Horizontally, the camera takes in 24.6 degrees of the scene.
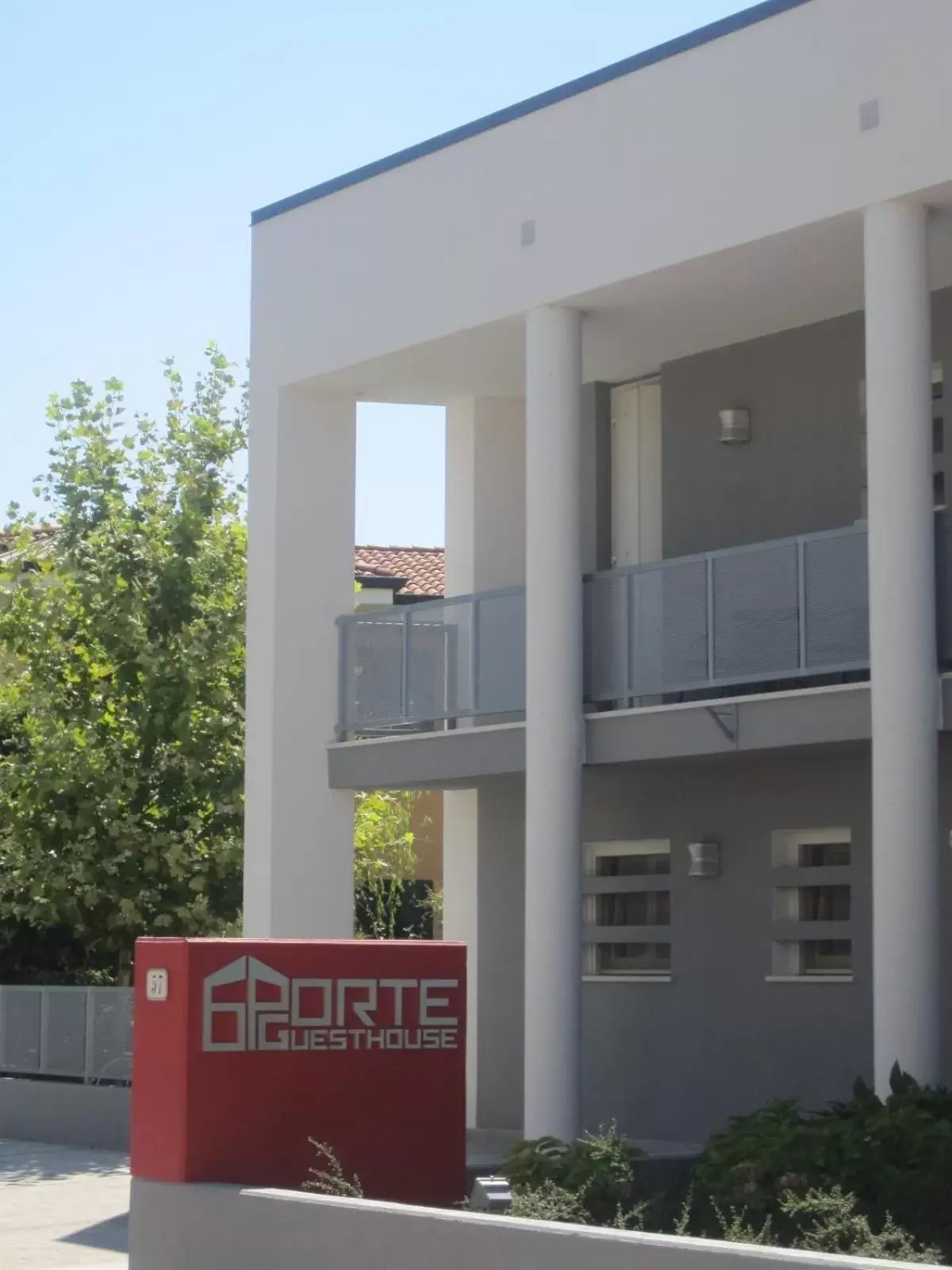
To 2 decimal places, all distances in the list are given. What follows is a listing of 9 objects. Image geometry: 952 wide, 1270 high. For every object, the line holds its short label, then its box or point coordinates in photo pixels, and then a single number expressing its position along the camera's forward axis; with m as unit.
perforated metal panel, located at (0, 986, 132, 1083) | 22.48
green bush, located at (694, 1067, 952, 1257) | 12.44
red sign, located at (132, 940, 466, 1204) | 13.17
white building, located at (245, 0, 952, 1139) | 14.42
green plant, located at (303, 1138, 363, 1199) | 12.96
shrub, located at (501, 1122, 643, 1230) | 13.09
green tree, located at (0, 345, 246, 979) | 25.64
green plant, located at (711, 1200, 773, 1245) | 10.98
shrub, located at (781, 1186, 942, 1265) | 10.62
